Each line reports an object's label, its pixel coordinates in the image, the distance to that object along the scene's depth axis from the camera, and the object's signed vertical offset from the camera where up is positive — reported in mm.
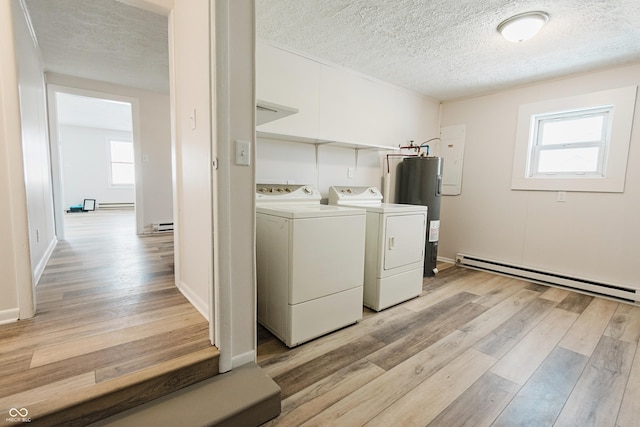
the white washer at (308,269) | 1884 -593
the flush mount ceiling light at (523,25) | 1985 +1177
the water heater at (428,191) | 3410 -38
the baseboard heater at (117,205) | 7986 -743
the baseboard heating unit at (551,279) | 2804 -979
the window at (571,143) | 2994 +541
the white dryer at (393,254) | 2473 -613
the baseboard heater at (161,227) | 4477 -736
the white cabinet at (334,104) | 2584 +879
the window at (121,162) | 8078 +491
